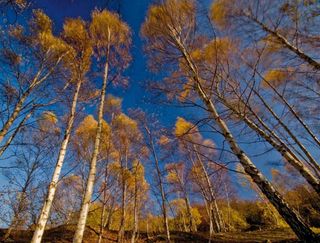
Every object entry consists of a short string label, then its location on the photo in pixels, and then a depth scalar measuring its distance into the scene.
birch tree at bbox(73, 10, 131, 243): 8.01
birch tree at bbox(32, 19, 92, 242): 7.19
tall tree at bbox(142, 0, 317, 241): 2.90
